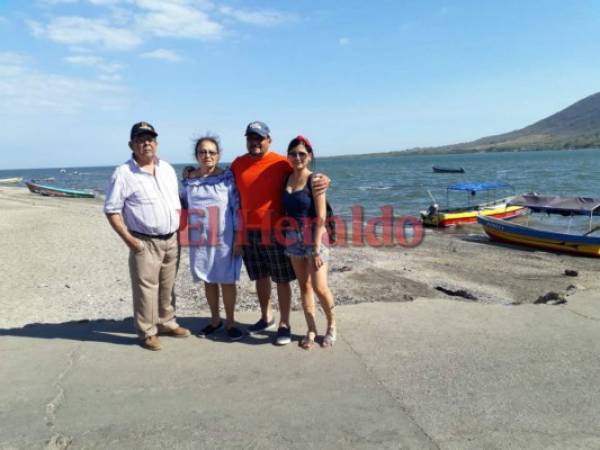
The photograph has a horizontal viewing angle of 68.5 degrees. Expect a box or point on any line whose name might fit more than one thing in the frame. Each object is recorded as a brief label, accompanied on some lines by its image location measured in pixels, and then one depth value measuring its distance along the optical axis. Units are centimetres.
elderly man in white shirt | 371
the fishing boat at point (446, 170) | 6129
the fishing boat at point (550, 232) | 1384
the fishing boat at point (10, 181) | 6967
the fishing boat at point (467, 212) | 2102
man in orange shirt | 390
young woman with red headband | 371
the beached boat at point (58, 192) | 3816
